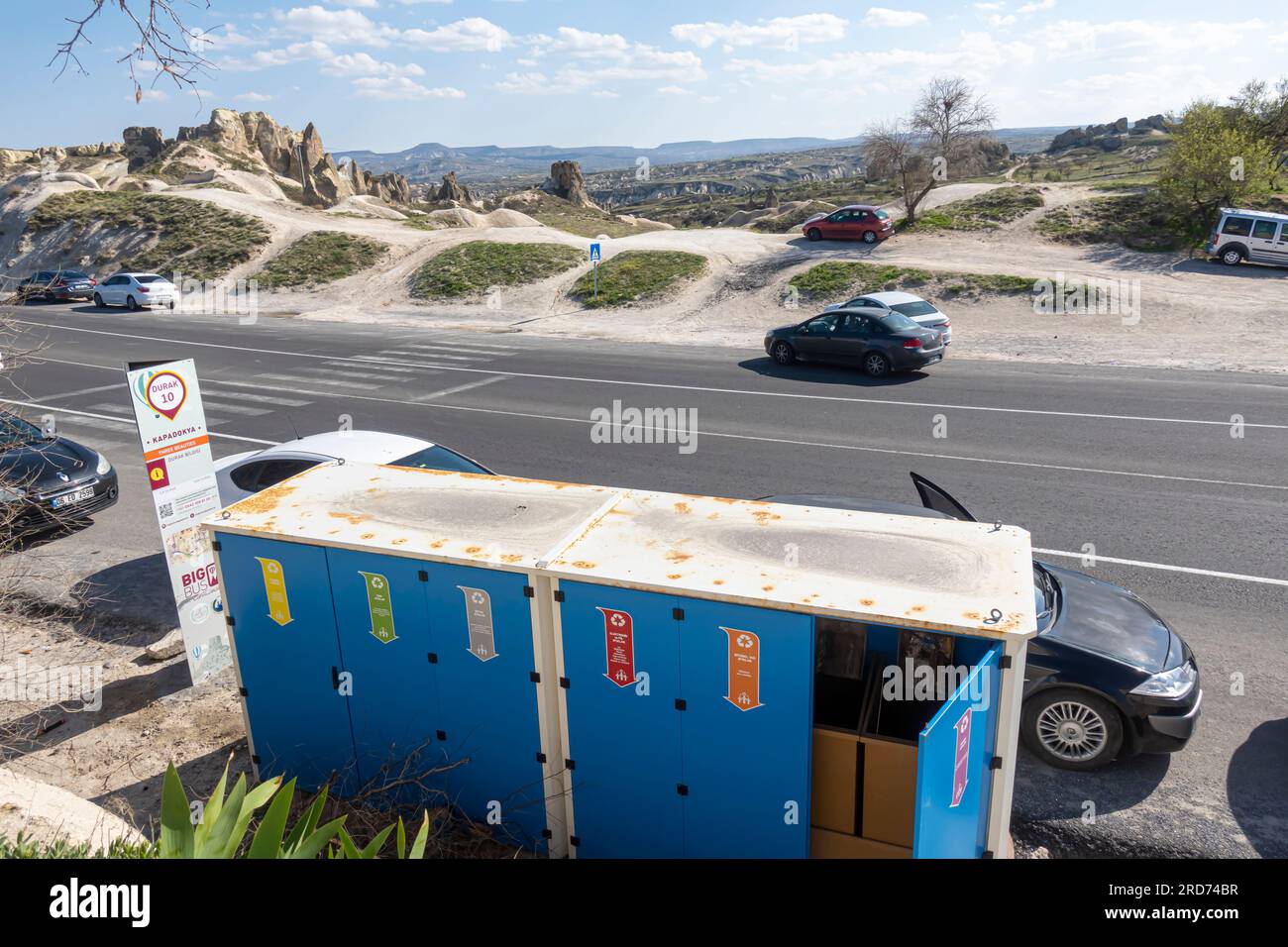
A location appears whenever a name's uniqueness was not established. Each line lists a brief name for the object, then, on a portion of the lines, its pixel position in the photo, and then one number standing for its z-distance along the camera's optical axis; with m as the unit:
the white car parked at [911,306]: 22.34
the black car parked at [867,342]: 19.86
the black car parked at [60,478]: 11.70
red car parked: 35.28
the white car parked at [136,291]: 36.88
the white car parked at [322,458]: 9.48
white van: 27.64
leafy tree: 31.31
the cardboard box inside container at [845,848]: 5.17
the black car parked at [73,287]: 39.16
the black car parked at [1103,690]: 6.43
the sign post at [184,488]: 7.82
